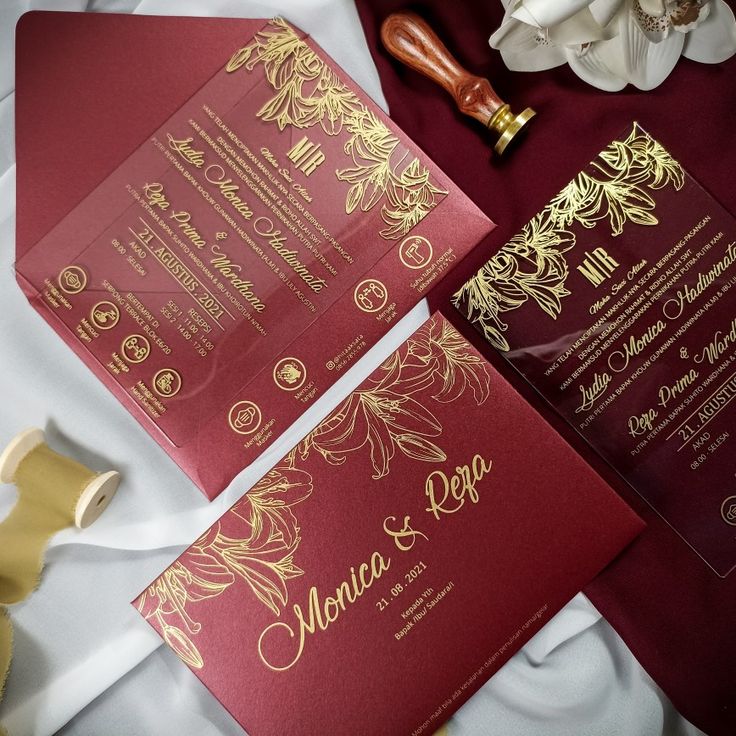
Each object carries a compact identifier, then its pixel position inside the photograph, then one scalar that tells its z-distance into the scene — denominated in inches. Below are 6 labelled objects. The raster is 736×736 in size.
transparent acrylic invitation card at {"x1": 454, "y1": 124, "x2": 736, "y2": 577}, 23.5
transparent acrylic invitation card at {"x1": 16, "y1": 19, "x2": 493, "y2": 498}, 24.1
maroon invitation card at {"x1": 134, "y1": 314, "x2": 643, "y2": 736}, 23.1
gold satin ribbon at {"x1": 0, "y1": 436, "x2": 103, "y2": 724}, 24.3
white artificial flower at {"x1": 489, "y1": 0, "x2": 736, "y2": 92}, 22.3
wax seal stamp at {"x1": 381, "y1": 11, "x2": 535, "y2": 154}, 24.0
